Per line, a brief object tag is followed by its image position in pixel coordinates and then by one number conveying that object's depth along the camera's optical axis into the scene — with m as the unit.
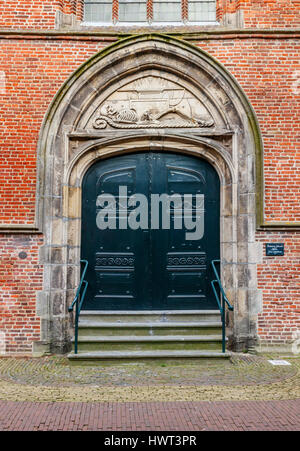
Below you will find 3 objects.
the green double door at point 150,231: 7.34
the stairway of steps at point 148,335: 6.24
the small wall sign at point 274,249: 6.97
